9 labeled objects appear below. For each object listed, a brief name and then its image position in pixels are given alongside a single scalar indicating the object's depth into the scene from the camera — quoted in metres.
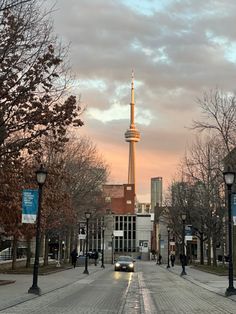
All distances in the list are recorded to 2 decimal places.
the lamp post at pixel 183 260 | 44.28
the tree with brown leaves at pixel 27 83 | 21.62
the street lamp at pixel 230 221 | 23.14
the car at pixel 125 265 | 51.69
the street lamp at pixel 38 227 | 22.27
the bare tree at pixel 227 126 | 39.38
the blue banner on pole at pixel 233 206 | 24.23
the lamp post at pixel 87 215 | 44.50
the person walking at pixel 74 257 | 54.06
